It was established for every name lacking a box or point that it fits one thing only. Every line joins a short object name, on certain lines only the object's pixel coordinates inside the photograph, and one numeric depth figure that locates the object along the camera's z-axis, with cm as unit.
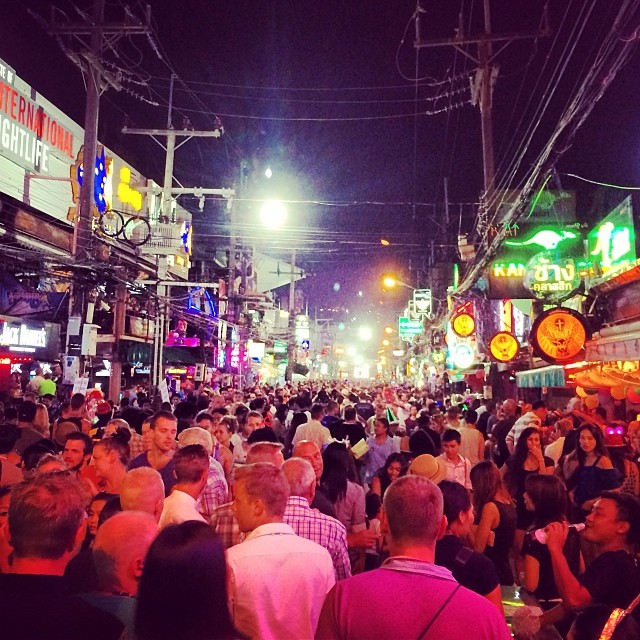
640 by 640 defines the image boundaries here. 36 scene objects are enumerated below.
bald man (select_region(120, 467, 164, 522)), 418
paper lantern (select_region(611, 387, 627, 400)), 1408
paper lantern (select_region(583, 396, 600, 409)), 1362
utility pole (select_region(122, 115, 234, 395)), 2095
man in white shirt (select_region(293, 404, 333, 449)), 999
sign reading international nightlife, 1639
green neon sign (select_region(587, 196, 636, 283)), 1288
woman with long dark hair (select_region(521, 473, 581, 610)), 445
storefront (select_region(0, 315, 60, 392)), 1462
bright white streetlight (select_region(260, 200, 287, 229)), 2928
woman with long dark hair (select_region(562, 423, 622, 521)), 717
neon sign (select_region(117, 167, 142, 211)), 2411
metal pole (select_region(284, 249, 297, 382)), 4863
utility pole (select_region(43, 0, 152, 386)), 1536
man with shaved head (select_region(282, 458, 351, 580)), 429
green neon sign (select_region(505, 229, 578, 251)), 1567
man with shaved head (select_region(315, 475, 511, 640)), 249
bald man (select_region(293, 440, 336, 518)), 627
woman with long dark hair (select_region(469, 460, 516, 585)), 545
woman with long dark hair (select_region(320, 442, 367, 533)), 626
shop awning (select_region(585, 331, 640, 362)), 1018
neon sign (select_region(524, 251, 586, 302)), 1334
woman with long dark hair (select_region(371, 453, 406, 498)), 746
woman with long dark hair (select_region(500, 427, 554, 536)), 736
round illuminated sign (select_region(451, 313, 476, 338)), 2352
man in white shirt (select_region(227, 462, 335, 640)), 323
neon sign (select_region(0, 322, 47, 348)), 1454
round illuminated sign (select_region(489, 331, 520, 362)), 1734
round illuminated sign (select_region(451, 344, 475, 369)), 2370
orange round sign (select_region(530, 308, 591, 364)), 1216
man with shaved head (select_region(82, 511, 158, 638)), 294
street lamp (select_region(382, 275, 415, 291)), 2562
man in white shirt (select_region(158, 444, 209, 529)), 454
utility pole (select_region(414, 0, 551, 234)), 1802
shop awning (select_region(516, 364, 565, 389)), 1560
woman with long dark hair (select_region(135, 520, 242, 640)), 204
